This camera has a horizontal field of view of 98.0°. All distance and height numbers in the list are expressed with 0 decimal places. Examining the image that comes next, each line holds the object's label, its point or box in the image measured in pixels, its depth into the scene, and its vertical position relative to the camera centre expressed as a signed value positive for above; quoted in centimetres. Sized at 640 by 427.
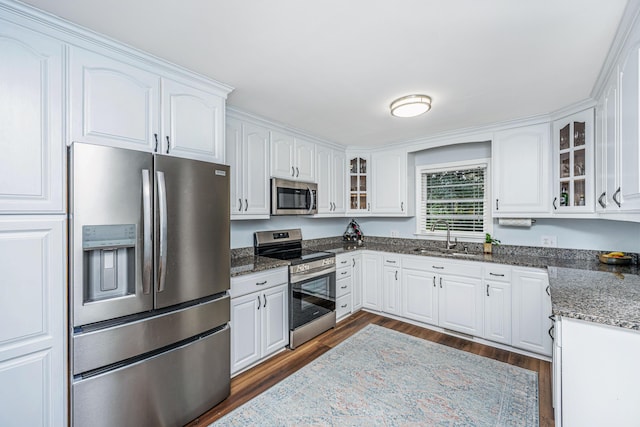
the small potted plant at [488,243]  334 -36
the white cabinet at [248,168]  269 +46
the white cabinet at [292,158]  312 +67
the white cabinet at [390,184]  392 +41
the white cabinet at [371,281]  374 -93
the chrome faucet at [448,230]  363 -24
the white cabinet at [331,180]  375 +47
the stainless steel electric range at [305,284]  282 -77
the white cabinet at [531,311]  259 -94
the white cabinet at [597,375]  126 -78
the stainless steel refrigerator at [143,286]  143 -43
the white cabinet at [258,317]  233 -94
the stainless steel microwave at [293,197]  304 +19
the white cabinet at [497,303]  281 -93
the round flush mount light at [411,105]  237 +94
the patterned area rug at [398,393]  191 -140
